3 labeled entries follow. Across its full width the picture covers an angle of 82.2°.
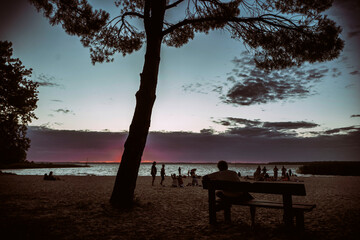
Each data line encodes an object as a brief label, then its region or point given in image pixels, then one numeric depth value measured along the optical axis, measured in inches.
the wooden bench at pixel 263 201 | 157.9
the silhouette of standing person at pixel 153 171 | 648.4
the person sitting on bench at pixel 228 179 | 190.5
